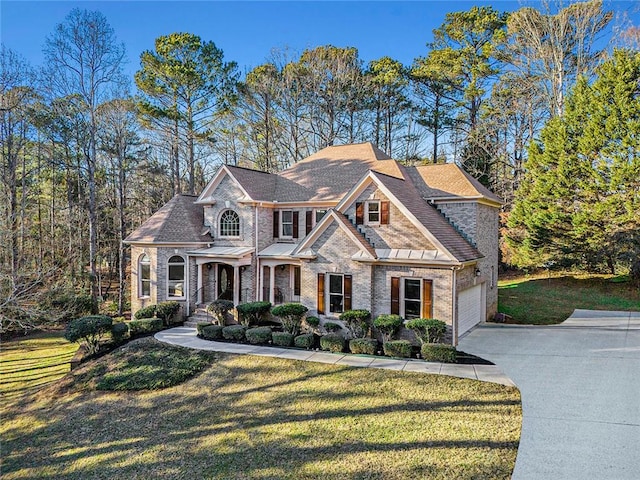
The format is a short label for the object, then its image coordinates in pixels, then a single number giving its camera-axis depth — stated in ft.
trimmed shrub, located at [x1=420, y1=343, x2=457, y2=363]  39.70
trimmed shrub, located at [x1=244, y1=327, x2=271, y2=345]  48.67
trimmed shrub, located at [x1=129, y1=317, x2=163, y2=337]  54.49
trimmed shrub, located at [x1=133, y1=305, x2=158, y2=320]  58.70
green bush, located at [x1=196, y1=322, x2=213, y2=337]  53.06
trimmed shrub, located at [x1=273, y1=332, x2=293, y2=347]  47.32
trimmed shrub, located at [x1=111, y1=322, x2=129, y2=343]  51.62
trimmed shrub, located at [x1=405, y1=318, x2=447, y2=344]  43.24
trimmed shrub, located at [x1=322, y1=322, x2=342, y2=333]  49.11
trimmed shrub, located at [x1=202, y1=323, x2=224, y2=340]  51.47
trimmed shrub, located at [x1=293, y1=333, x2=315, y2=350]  46.26
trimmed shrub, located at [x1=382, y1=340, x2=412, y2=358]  41.73
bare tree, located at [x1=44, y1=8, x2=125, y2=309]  67.62
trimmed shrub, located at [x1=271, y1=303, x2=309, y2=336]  50.93
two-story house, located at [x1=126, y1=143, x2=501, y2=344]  47.26
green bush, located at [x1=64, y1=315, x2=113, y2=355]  46.96
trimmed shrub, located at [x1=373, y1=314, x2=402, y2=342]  45.05
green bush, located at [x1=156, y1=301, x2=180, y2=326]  58.75
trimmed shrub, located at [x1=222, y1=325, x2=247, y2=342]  50.29
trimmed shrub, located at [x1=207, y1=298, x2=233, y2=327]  55.93
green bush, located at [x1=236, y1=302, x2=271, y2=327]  54.24
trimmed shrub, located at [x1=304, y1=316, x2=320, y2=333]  50.42
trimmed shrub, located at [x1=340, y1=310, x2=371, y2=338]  47.26
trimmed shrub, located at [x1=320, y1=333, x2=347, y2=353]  44.55
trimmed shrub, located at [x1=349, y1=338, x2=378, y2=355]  43.04
